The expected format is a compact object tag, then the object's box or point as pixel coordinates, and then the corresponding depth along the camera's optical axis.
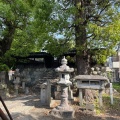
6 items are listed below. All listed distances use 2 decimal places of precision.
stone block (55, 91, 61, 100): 9.79
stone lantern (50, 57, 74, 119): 7.18
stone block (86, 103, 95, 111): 7.82
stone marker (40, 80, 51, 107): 8.91
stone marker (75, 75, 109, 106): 8.82
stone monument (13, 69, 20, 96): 12.72
